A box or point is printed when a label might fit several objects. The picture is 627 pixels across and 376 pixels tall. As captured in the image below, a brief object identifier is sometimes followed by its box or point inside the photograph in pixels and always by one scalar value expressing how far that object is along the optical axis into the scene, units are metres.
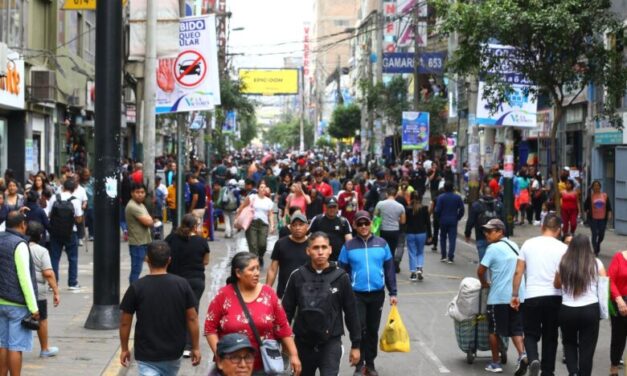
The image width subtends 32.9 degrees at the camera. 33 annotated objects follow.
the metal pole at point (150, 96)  19.27
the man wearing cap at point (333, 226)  13.02
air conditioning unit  28.33
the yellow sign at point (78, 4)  24.25
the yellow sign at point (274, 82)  110.32
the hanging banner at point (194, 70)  21.39
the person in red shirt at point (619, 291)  9.60
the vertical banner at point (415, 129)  43.16
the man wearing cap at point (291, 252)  10.08
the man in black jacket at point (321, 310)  7.93
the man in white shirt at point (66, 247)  15.39
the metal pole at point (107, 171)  12.34
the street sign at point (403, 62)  41.31
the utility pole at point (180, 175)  22.02
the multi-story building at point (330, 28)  159.88
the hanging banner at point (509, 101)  20.97
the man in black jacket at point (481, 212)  17.05
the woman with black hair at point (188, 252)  10.54
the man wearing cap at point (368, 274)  10.18
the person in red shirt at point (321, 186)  22.23
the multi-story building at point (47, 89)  28.16
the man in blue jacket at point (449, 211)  20.64
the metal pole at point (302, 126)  131.44
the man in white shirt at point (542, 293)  9.70
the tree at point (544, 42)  19.86
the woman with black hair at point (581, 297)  9.19
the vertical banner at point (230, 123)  68.70
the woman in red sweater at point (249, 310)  6.83
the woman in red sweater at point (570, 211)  23.02
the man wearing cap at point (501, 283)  10.66
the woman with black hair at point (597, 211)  20.69
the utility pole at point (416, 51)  39.89
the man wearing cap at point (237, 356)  4.81
